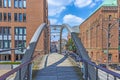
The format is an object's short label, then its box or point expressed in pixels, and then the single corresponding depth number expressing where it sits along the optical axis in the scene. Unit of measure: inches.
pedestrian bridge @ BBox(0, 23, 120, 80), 90.0
